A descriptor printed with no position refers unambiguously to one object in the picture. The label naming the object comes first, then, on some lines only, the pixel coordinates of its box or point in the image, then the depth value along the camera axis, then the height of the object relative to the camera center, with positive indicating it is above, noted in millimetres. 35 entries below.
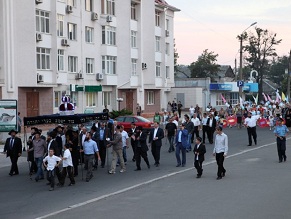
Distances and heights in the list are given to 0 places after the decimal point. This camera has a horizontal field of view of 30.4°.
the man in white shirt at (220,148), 16875 -1517
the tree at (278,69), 142375 +8243
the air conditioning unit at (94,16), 47612 +7604
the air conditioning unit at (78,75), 46125 +2241
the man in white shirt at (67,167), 16141 -1991
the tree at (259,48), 88875 +8857
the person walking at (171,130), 24812 -1361
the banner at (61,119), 18609 -607
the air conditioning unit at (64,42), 43406 +4840
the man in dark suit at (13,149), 19203 -1690
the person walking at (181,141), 19766 -1491
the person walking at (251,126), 27266 -1327
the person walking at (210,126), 28438 -1374
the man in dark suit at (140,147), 19312 -1663
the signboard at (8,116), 26594 -686
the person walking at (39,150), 17578 -1586
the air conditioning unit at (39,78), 40584 +1813
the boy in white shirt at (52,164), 15664 -1820
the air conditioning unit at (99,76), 48438 +2291
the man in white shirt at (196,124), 28406 -1263
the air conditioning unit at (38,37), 40531 +4939
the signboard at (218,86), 70175 +1876
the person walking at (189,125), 24516 -1153
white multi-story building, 39250 +4247
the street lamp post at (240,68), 45094 +2712
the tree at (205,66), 97562 +6320
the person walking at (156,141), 20281 -1531
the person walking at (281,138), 20484 -1464
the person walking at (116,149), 18856 -1701
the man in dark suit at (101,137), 20156 -1347
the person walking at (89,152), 17250 -1651
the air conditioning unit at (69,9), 44156 +7659
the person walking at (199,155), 16938 -1725
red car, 33969 -1293
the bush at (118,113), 41931 -955
